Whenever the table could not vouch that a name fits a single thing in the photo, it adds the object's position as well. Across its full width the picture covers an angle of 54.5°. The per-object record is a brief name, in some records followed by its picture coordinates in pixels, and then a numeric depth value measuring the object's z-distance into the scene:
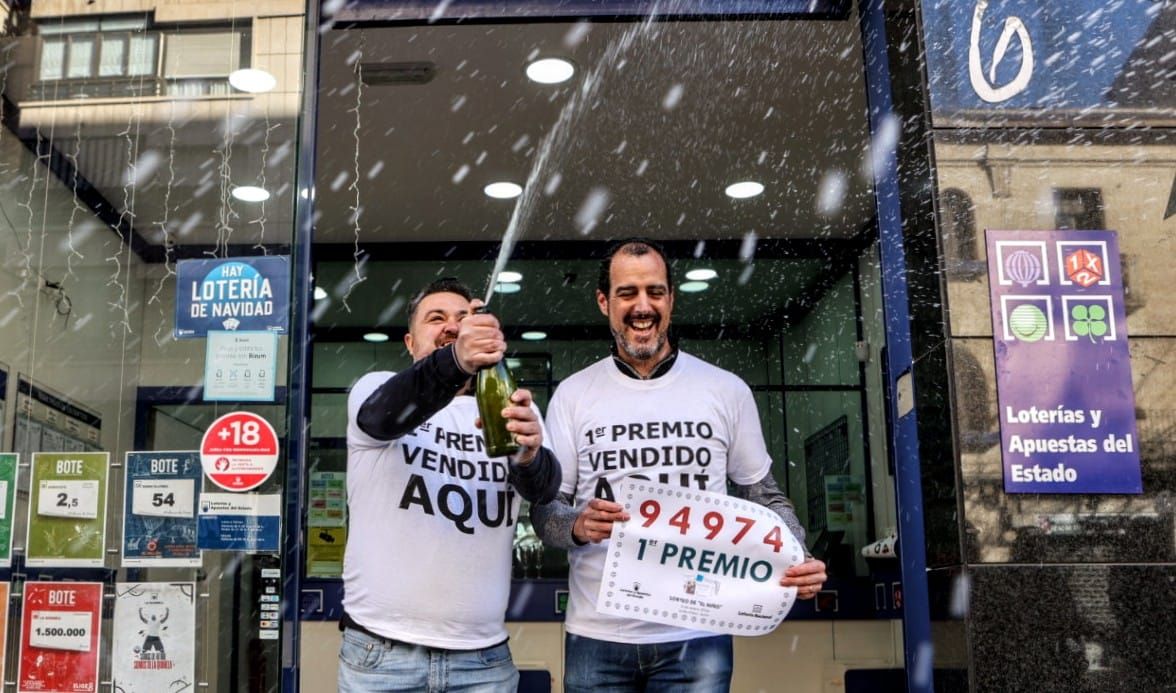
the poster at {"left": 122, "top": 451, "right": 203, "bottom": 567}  4.12
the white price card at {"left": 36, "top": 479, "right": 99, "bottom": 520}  4.17
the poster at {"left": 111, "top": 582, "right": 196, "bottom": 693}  4.07
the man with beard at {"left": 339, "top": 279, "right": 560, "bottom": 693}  2.91
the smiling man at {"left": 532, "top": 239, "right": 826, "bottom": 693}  3.11
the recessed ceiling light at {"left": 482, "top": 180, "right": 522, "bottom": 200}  8.44
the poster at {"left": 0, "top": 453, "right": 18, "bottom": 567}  4.17
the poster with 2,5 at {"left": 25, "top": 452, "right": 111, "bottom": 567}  4.14
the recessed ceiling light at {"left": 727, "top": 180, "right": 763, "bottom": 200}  8.37
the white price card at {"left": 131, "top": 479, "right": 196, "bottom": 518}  4.16
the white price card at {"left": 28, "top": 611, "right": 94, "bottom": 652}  4.09
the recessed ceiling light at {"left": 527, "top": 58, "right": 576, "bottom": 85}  6.38
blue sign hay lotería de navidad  4.29
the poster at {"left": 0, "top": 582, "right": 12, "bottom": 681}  4.10
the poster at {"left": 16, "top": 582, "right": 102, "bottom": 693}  4.08
